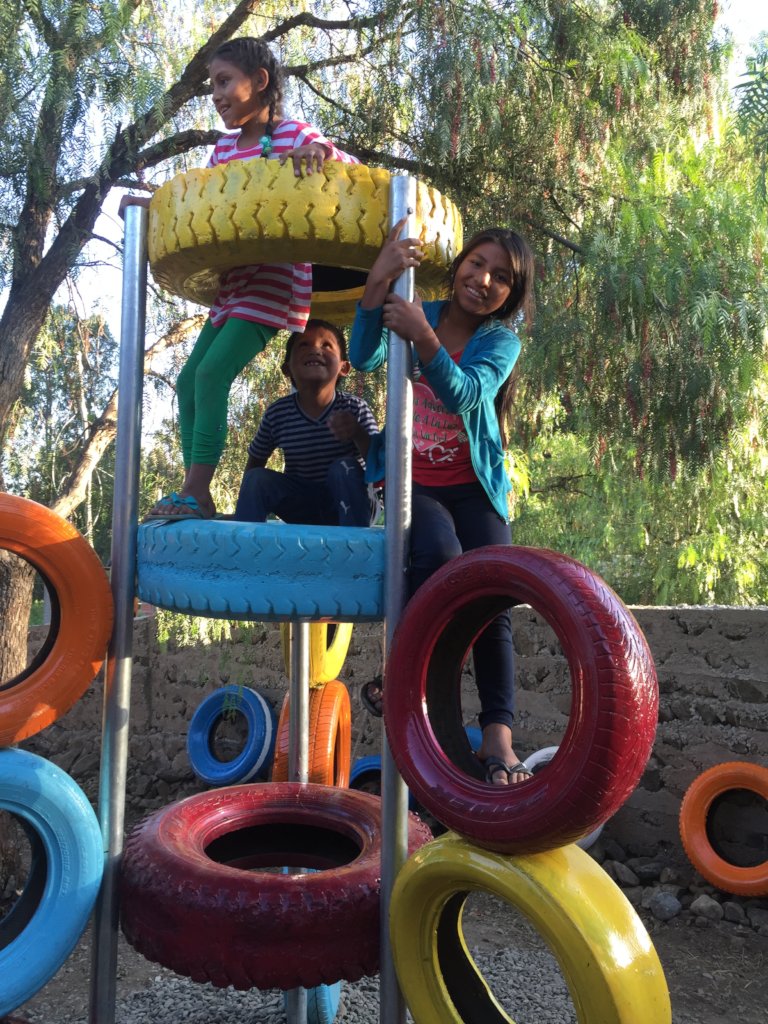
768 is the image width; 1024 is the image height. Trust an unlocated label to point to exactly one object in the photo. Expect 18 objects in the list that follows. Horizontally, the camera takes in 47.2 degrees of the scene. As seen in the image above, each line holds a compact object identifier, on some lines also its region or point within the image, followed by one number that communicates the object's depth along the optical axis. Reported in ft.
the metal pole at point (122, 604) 5.72
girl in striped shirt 6.03
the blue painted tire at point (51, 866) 5.32
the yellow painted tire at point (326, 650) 11.89
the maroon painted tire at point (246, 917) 5.19
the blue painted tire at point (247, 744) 15.84
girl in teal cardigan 5.37
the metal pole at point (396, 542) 5.35
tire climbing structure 4.32
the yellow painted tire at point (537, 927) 4.29
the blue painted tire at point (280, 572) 5.33
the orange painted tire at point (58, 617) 5.63
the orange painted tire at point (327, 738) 10.43
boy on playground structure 7.04
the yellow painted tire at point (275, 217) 5.23
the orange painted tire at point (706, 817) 11.50
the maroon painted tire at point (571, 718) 4.22
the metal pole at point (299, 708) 8.66
